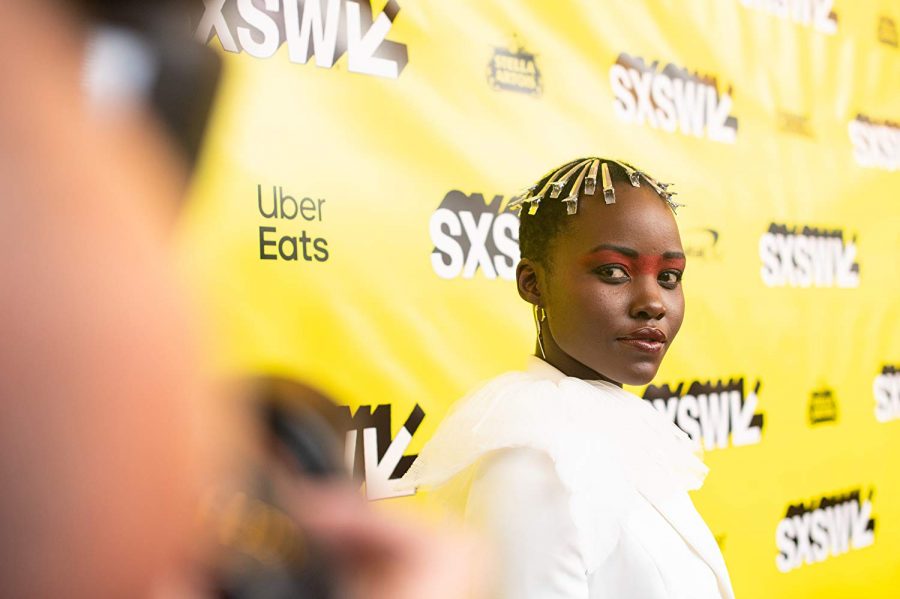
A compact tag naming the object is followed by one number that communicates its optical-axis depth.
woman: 0.65
